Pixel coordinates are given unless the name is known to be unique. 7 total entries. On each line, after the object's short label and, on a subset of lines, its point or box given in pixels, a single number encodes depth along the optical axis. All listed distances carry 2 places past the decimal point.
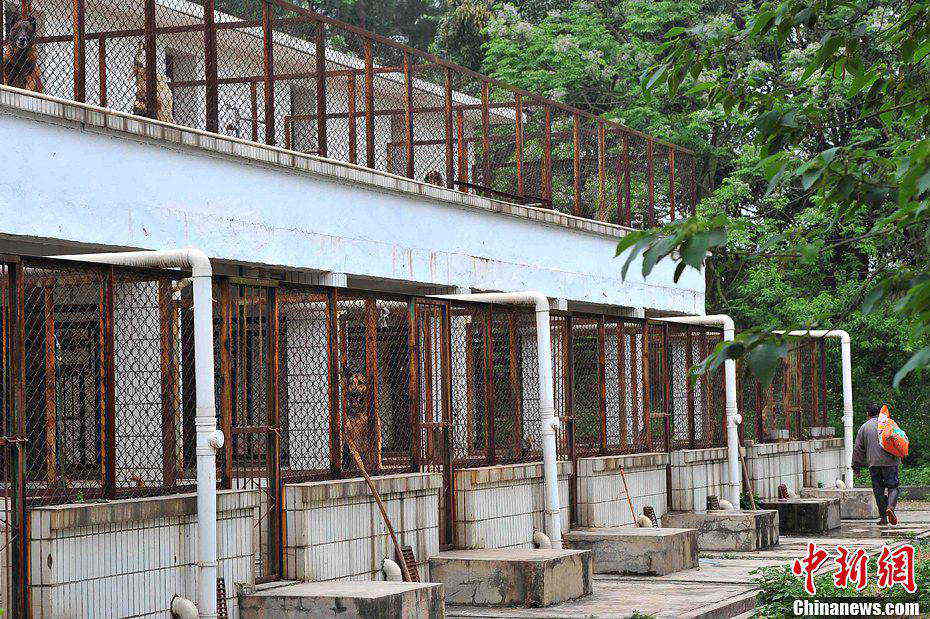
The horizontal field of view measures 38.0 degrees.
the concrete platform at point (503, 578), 12.19
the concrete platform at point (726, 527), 18.22
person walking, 20.92
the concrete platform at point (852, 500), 22.73
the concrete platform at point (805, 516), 20.59
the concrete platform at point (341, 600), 9.72
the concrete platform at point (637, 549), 14.85
